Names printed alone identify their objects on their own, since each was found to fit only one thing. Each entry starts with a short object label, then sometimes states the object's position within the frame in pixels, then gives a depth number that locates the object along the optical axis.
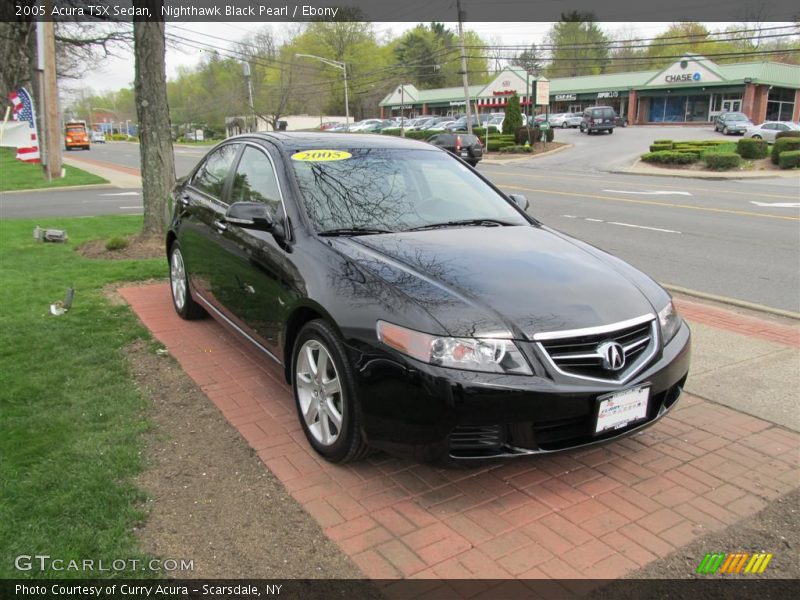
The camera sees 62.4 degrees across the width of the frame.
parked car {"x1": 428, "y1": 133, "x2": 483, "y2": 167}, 23.78
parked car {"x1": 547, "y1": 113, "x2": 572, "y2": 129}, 58.88
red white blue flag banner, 21.91
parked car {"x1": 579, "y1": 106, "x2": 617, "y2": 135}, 48.34
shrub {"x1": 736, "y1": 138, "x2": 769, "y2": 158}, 28.88
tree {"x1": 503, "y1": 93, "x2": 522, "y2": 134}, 40.59
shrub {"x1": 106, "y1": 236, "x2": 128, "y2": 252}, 8.72
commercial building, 52.84
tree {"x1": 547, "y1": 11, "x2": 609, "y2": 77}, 92.12
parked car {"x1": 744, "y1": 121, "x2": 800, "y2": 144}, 36.59
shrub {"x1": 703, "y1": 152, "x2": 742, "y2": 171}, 27.01
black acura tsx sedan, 2.86
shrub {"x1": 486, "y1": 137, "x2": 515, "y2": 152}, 38.76
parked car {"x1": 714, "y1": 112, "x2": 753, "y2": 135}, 42.00
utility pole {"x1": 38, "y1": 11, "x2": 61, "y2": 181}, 19.94
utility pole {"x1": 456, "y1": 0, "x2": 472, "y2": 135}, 38.53
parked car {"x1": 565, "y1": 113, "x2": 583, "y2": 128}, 58.19
